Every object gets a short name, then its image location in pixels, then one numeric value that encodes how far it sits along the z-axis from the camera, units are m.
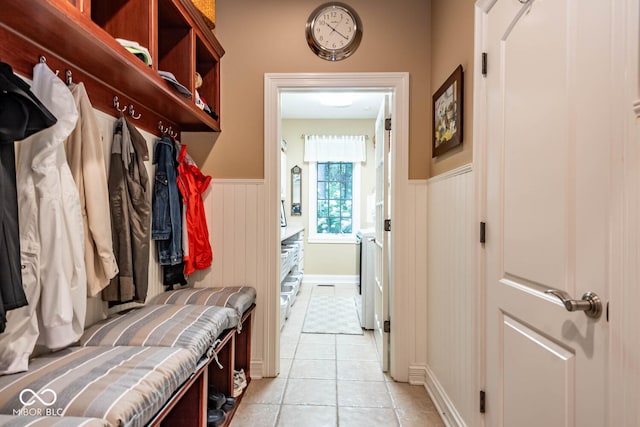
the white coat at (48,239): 1.04
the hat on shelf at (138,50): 1.37
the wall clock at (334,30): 2.28
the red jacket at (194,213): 2.10
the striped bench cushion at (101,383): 0.88
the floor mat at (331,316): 3.31
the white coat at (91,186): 1.31
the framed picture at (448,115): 1.71
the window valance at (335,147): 5.36
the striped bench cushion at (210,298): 1.93
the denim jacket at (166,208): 1.93
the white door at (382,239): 2.44
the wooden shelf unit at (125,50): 1.08
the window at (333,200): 5.54
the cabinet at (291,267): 3.42
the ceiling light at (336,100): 4.28
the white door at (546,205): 0.84
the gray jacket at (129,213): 1.54
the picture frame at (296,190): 5.45
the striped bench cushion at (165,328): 1.33
